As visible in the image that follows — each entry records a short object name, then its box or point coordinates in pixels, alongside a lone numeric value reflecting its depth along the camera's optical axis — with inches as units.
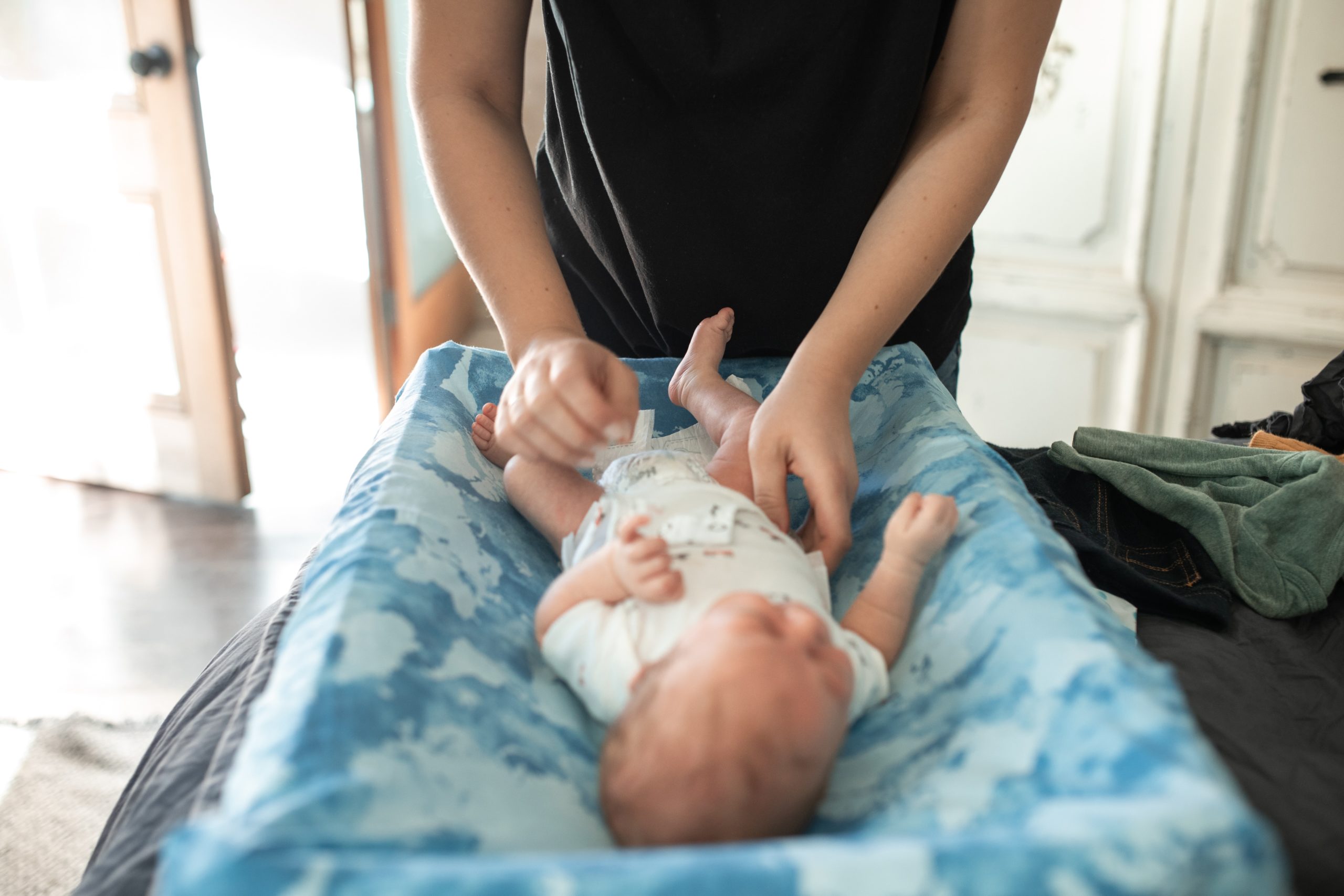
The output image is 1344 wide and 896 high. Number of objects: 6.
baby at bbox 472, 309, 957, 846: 23.4
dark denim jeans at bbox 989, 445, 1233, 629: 35.6
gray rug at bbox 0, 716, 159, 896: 55.1
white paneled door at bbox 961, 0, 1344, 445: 78.5
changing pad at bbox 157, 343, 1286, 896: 16.1
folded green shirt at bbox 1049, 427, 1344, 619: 36.0
